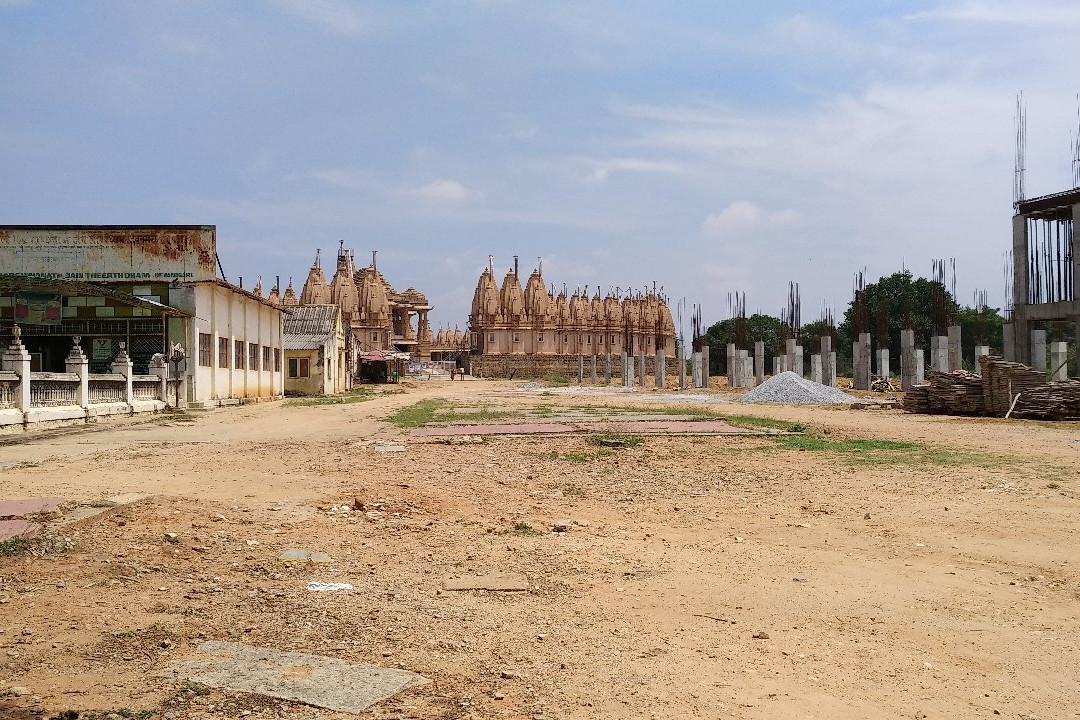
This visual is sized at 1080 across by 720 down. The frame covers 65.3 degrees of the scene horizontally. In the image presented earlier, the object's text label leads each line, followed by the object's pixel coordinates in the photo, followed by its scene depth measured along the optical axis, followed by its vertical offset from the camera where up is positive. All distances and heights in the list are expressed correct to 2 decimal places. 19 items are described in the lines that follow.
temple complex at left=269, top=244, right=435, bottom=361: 67.12 +5.58
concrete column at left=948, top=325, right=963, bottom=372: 28.75 +0.45
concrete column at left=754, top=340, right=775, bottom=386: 40.59 -0.10
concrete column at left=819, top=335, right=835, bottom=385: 36.61 +0.12
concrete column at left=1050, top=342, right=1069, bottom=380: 31.25 +0.24
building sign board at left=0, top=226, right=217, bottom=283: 28.09 +3.88
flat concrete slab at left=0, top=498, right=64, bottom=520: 6.44 -1.10
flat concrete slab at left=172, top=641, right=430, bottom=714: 3.42 -1.33
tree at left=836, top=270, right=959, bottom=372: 59.78 +4.06
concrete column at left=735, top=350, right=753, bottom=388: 42.69 -0.35
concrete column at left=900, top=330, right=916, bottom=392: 31.17 +0.06
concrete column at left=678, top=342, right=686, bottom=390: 46.88 -0.34
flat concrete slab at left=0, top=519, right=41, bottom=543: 5.62 -1.11
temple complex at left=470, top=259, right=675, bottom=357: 76.06 +3.97
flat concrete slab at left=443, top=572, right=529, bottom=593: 5.14 -1.36
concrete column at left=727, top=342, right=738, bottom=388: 43.72 +0.01
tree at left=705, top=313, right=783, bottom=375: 78.25 +2.47
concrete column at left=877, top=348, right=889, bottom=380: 35.09 +0.01
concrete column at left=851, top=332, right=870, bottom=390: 34.66 +0.04
